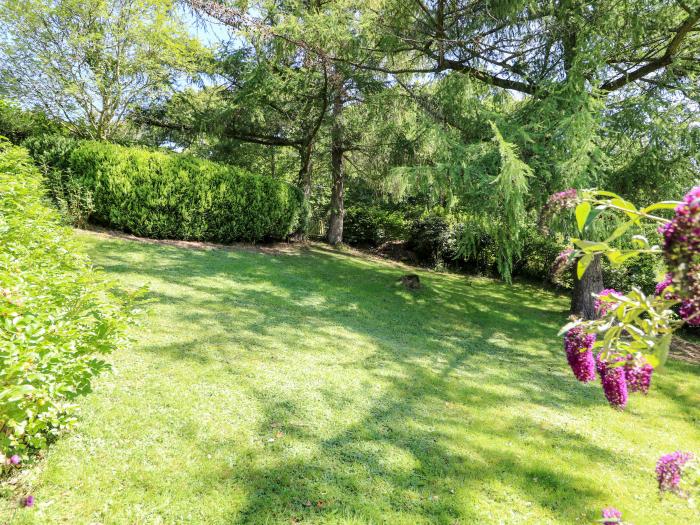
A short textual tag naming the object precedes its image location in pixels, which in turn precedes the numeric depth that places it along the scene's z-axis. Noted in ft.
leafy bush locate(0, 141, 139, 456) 5.18
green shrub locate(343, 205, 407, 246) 44.55
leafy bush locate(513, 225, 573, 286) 34.19
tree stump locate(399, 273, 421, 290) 27.78
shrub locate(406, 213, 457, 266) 38.55
